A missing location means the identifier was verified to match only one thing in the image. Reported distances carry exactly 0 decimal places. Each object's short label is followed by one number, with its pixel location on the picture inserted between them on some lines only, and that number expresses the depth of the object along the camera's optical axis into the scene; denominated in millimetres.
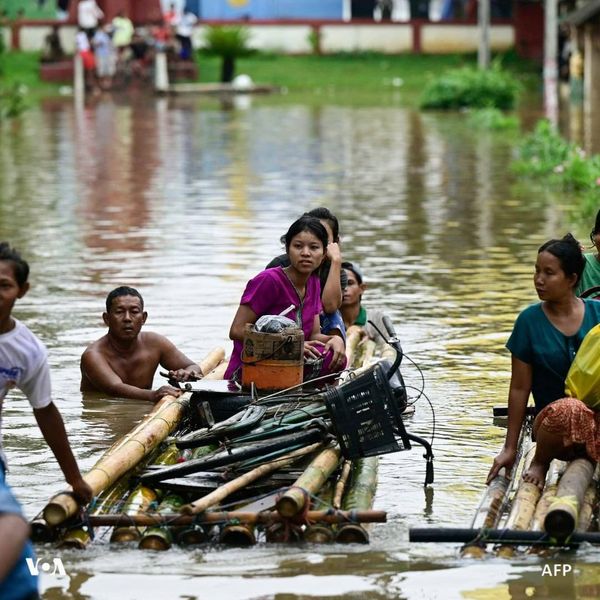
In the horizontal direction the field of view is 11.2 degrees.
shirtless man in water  17843
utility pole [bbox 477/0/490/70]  78119
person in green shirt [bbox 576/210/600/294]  15989
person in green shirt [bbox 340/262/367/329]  20464
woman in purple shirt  16226
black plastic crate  13787
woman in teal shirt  13794
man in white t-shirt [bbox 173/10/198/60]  90832
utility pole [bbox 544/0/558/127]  63566
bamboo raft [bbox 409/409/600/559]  12030
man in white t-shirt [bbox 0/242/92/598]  10727
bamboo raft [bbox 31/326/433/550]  12316
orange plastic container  15585
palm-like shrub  87989
